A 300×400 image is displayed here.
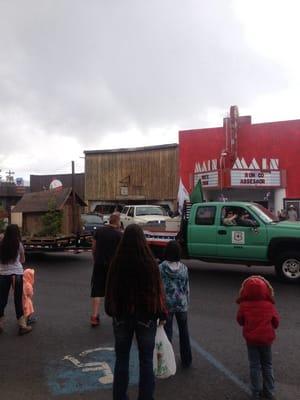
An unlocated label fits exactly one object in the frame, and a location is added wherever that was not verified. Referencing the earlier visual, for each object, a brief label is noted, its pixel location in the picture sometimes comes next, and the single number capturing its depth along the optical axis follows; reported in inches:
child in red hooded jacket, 173.2
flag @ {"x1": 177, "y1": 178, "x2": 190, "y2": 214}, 681.3
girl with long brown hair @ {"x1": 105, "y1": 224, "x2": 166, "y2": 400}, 152.9
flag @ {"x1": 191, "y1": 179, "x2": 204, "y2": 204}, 508.1
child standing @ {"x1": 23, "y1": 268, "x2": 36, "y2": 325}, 278.4
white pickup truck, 892.7
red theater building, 977.5
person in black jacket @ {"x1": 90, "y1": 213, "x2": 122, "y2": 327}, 260.7
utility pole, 616.1
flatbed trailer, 575.8
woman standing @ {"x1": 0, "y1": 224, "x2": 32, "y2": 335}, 264.8
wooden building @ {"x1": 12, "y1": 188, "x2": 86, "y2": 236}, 601.0
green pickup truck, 414.9
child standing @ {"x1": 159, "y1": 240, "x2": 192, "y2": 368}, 206.5
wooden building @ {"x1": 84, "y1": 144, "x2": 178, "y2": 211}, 1315.2
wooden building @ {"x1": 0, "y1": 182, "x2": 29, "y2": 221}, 1676.9
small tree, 589.9
